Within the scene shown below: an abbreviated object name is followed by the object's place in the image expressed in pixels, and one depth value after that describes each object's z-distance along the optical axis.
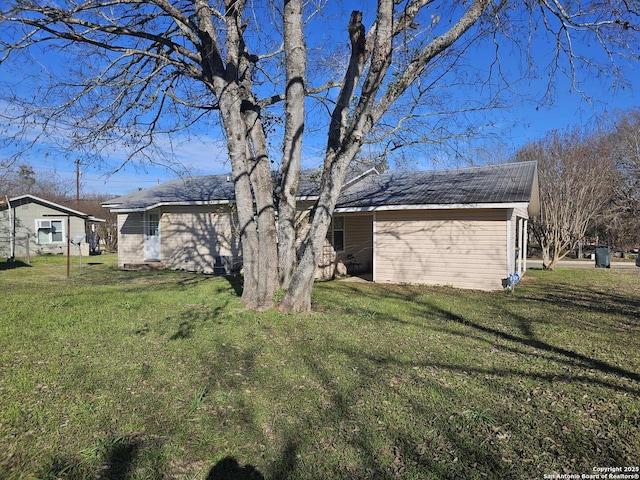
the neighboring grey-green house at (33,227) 20.34
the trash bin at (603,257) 17.64
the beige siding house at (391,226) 10.93
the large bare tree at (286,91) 6.62
